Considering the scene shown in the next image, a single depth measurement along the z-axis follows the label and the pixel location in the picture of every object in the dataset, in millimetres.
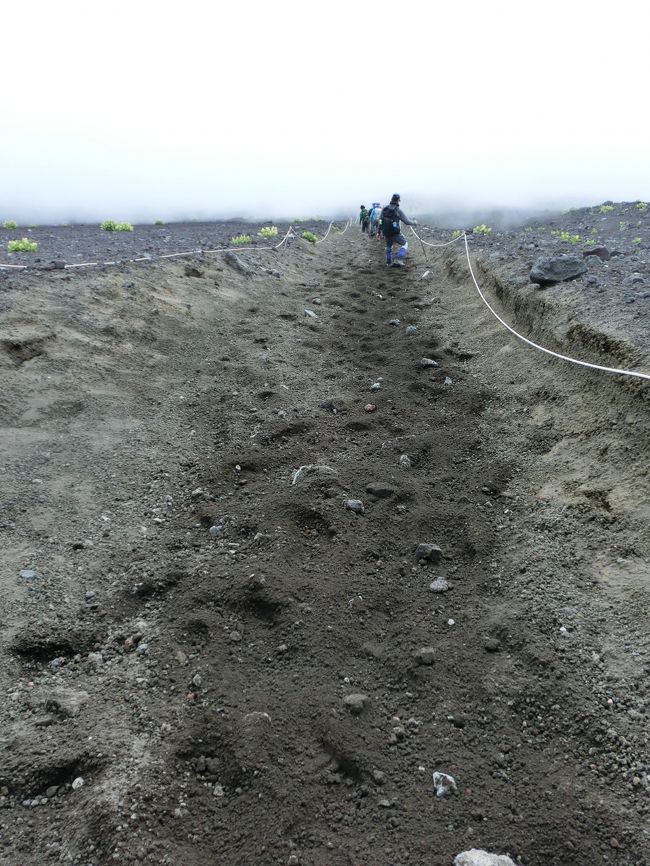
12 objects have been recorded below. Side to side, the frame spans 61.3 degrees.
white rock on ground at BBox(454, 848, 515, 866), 2201
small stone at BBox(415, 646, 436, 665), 3174
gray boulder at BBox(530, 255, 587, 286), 7852
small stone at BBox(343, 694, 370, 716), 2893
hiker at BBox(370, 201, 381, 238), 24094
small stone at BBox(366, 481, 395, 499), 4664
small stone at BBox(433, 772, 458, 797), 2529
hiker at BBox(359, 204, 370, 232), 26445
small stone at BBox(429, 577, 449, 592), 3738
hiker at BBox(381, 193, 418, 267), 14961
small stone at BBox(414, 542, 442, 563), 3986
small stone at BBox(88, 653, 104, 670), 3191
